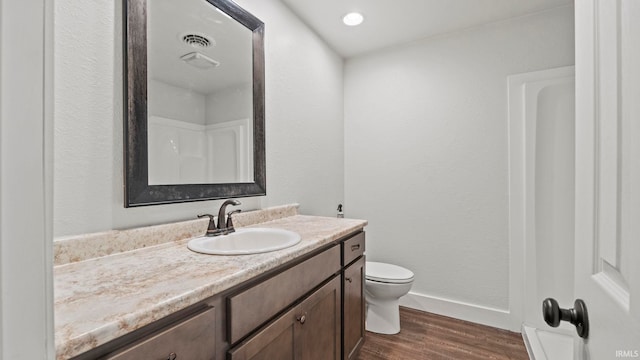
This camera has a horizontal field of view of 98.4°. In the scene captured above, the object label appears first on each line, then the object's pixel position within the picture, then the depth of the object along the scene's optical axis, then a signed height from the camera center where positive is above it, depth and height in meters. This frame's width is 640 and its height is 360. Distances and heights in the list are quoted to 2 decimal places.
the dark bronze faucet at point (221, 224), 1.33 -0.22
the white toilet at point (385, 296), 2.02 -0.88
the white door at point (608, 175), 0.38 +0.01
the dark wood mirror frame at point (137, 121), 1.09 +0.24
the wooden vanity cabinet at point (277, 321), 0.65 -0.45
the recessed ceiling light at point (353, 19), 2.14 +1.27
